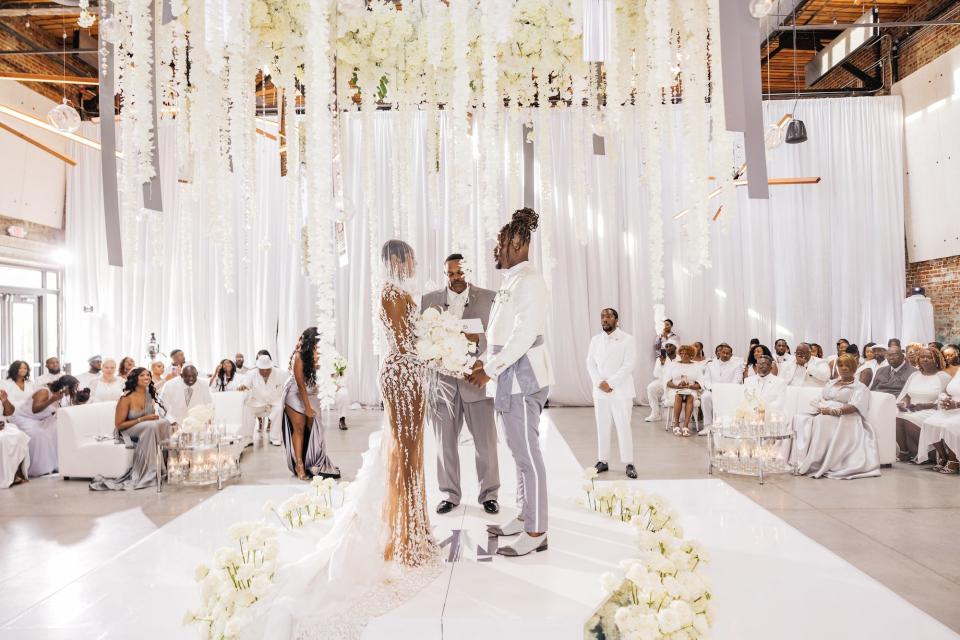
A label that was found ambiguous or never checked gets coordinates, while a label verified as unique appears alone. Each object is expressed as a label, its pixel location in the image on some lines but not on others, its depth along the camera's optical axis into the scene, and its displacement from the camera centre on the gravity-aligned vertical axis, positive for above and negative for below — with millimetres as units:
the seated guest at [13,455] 5734 -1018
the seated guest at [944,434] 5777 -1075
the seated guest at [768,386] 6367 -624
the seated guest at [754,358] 6941 -416
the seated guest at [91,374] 8309 -397
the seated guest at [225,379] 8500 -526
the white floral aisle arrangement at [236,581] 2227 -922
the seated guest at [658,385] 9242 -826
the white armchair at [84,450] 5727 -987
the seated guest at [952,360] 6621 -411
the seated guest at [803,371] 7254 -550
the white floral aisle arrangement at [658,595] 2074 -963
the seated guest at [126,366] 8203 -288
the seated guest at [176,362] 8627 -266
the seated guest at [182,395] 6730 -577
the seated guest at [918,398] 6332 -780
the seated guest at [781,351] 8719 -351
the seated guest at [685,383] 8117 -719
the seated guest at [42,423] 6219 -787
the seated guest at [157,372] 8318 -391
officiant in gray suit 3877 -543
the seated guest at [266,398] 7852 -752
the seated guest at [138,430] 5617 -806
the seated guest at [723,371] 8133 -572
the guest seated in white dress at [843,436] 5680 -1044
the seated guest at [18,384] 6789 -418
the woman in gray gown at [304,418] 5699 -736
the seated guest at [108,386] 7379 -499
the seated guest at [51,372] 7926 -338
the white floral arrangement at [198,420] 5508 -702
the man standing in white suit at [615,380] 5570 -446
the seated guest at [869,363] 7434 -510
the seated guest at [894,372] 6883 -552
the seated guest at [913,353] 6566 -320
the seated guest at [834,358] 8084 -455
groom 3000 -177
